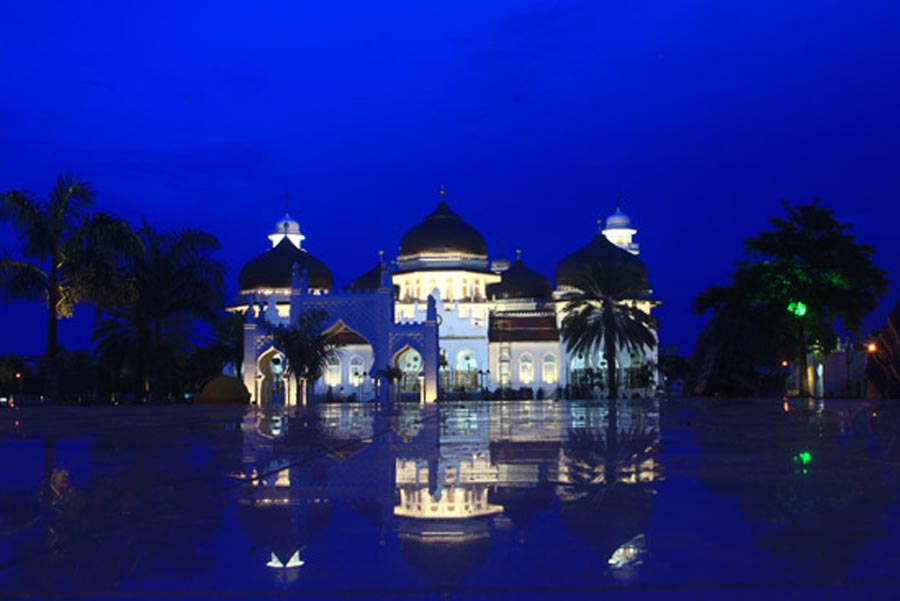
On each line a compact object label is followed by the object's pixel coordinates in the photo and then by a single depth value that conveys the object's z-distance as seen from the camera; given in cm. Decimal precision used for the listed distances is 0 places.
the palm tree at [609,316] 4488
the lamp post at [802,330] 3628
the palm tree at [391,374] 3922
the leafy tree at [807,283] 3731
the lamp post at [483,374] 6248
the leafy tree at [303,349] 3828
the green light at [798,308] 3612
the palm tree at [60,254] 2420
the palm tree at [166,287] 2945
